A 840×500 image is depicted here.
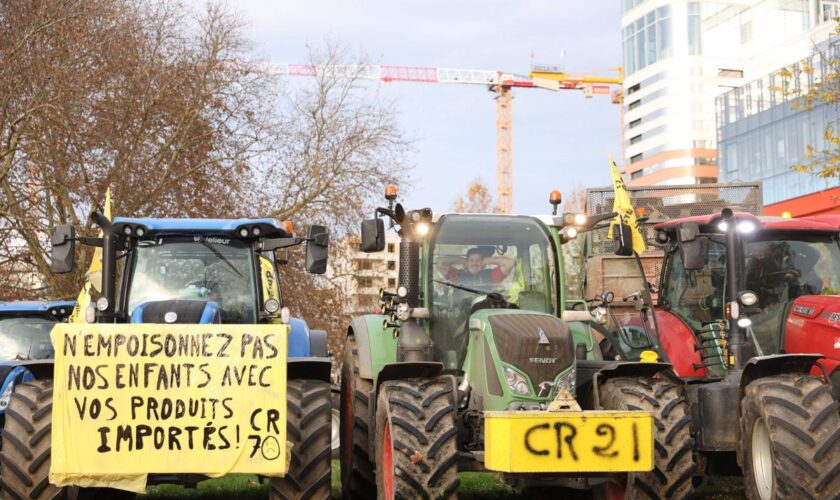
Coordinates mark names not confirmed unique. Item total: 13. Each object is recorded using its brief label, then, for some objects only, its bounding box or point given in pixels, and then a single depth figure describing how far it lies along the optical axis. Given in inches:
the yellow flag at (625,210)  407.8
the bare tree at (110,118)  832.3
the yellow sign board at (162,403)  339.6
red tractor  332.5
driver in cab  388.5
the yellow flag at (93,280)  463.4
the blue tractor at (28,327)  605.3
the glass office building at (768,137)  1963.6
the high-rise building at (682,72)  4084.6
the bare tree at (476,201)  2792.8
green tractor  315.9
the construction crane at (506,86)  4492.1
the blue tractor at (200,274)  389.7
